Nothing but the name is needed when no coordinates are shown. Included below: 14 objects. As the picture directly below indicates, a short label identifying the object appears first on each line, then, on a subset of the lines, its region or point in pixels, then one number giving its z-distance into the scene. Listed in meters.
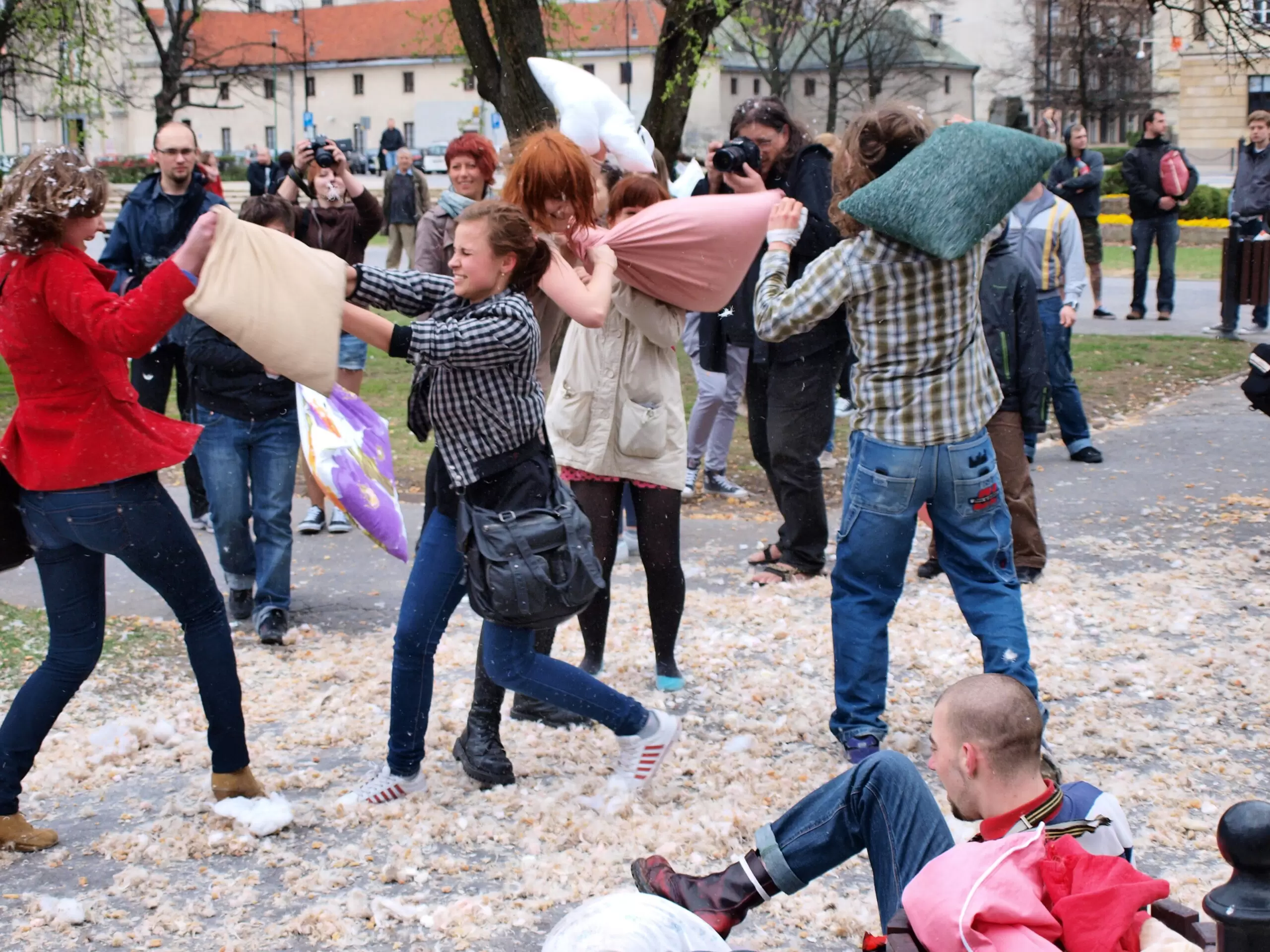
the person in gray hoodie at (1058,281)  7.72
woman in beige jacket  4.93
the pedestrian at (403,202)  17.52
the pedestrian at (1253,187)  14.19
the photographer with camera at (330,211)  6.41
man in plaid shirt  4.09
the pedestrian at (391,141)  47.97
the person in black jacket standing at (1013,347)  6.08
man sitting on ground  2.61
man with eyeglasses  6.86
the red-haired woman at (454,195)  6.26
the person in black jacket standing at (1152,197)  15.44
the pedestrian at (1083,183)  15.37
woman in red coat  3.58
